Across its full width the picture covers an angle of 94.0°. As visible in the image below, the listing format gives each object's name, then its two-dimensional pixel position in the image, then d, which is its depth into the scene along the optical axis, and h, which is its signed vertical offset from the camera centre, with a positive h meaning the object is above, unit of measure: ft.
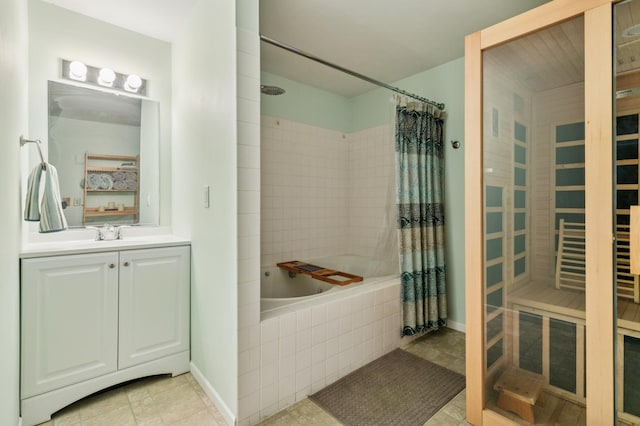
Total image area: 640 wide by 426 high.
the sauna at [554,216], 3.90 -0.05
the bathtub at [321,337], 5.53 -2.65
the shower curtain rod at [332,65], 5.90 +3.48
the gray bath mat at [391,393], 5.49 -3.70
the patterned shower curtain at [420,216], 8.00 -0.08
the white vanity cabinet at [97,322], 5.36 -2.20
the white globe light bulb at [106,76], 7.39 +3.39
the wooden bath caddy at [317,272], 7.78 -1.75
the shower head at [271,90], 8.52 +3.56
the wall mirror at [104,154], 6.96 +1.46
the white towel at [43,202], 5.39 +0.19
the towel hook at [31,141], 5.39 +1.29
